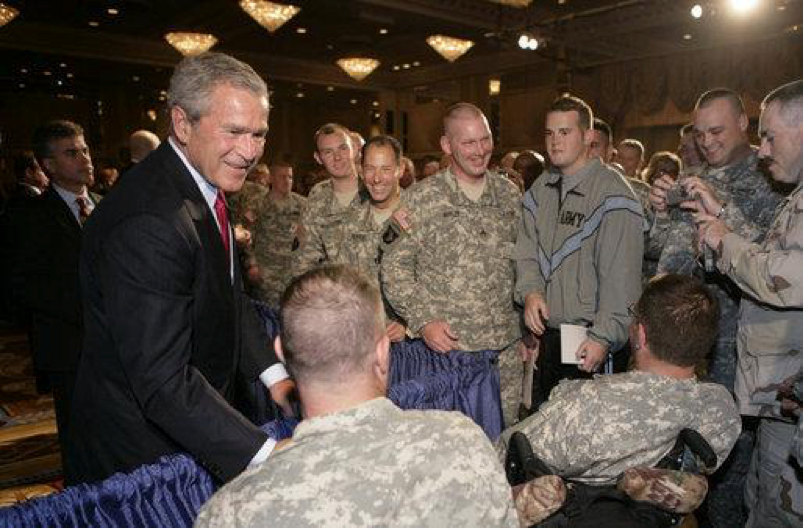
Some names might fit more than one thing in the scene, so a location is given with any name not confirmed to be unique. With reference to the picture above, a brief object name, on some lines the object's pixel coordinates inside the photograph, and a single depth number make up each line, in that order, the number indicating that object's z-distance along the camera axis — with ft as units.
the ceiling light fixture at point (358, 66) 35.68
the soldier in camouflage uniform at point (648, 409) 4.93
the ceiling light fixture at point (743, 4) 19.23
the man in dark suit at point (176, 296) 4.19
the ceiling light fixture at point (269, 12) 24.36
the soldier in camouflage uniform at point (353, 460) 3.01
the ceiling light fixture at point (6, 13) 23.05
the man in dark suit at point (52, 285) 9.38
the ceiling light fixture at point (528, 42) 30.25
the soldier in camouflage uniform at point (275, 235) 17.20
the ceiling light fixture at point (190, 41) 29.17
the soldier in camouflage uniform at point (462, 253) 9.40
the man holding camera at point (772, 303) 5.18
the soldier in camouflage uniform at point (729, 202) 7.91
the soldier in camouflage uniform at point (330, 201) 12.48
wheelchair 3.98
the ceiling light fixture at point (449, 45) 31.91
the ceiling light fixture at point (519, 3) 23.88
